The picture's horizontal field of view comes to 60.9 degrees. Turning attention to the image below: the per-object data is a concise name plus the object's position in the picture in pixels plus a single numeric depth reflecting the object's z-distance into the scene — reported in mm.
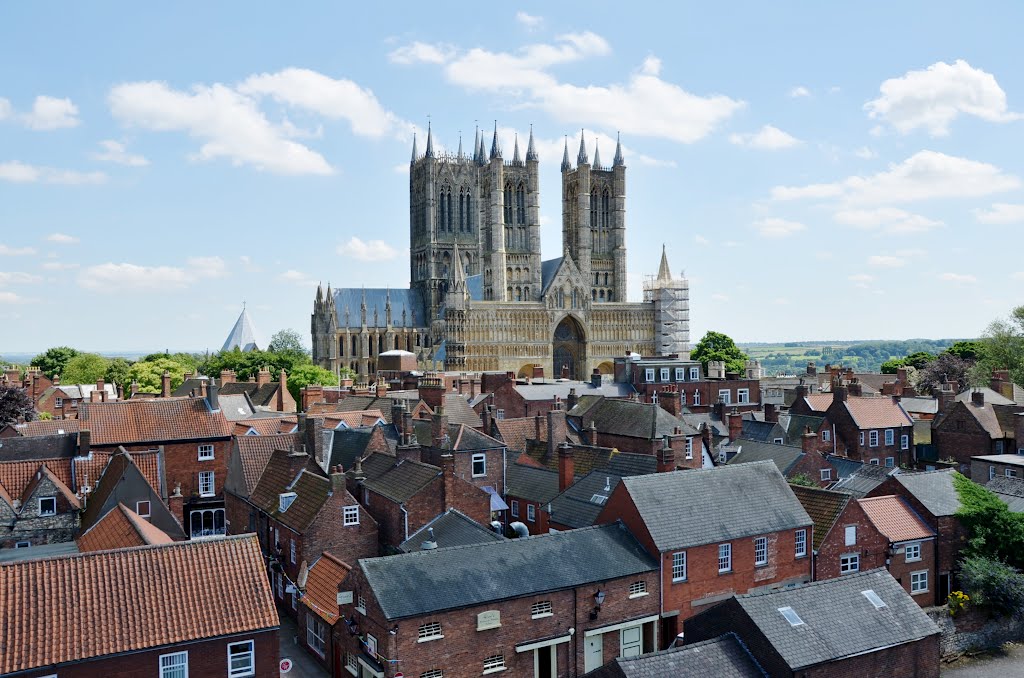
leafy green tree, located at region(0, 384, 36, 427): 56375
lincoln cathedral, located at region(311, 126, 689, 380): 132250
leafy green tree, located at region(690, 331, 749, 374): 129750
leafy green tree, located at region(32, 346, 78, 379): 128112
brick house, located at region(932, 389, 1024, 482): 52625
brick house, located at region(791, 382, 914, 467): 55531
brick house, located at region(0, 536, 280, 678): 20812
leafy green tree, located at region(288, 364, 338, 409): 89625
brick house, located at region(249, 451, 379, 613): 31750
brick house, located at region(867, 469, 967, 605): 34969
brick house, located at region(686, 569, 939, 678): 24031
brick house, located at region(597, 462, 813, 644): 29656
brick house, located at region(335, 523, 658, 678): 24656
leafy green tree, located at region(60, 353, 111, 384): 113125
